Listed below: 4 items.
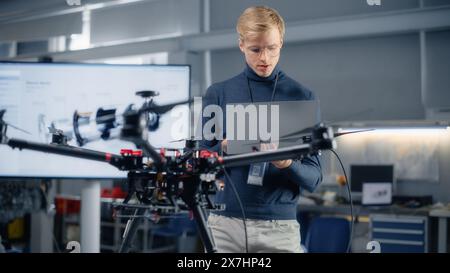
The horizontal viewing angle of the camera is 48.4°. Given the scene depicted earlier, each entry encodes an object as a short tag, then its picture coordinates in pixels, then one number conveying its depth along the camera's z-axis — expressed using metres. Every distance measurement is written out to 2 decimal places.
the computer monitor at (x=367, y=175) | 4.64
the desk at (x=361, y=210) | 4.03
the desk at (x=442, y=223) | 3.21
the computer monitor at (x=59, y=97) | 1.97
